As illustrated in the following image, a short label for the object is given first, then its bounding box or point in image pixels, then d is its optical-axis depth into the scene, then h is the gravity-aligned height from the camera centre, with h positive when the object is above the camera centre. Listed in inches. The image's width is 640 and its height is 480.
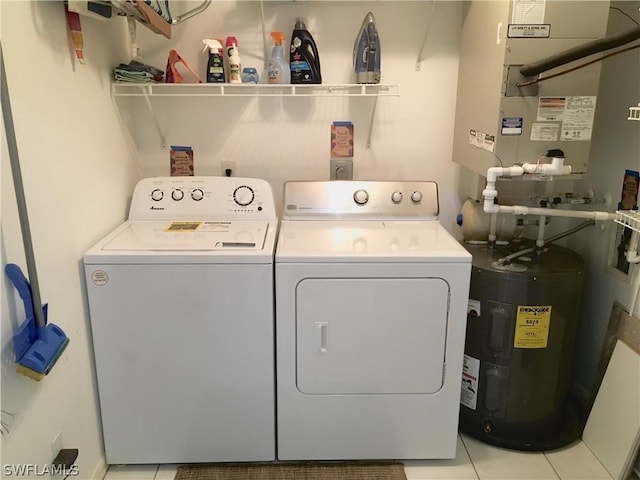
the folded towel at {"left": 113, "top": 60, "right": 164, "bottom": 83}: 83.0 +5.1
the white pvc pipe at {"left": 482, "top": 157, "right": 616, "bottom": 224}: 74.4 -11.4
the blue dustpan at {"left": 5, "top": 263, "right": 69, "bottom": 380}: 53.9 -24.0
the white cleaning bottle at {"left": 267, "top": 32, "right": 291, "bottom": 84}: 88.2 +7.0
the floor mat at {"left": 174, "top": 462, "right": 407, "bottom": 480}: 79.0 -53.1
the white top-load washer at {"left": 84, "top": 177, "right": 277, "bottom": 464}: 71.7 -31.8
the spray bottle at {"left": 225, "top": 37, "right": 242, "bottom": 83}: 88.5 +7.4
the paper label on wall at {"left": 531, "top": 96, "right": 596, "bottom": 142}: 75.0 -0.4
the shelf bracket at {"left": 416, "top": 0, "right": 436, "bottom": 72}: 90.2 +11.8
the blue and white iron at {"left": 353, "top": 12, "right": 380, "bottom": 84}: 86.4 +8.8
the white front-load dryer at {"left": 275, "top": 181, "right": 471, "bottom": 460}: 72.3 -31.8
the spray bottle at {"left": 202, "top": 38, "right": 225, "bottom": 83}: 88.0 +7.0
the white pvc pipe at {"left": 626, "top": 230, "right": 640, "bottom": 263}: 77.3 -19.7
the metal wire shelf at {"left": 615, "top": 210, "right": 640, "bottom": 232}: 71.3 -14.3
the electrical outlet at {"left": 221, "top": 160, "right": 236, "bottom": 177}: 98.2 -10.8
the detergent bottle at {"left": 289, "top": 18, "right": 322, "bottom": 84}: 87.6 +8.1
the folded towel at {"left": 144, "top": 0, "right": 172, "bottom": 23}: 75.3 +14.0
